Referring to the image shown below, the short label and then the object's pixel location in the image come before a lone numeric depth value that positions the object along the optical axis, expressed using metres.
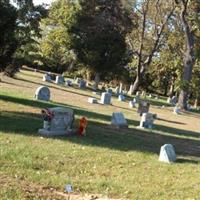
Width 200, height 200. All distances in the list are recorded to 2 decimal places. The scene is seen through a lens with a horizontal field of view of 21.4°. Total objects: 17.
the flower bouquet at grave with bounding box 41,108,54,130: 14.28
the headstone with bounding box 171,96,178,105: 52.10
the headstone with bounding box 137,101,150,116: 26.72
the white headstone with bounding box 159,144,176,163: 13.09
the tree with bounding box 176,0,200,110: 40.75
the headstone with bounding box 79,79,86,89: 41.62
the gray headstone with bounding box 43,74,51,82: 40.09
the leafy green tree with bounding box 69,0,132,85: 42.19
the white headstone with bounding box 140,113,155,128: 20.12
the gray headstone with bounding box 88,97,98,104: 28.66
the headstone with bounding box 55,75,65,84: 39.93
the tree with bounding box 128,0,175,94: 50.25
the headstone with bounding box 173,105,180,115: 35.34
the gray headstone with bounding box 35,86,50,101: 23.77
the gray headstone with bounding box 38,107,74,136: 14.38
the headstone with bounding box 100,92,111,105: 29.31
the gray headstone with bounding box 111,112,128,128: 18.83
